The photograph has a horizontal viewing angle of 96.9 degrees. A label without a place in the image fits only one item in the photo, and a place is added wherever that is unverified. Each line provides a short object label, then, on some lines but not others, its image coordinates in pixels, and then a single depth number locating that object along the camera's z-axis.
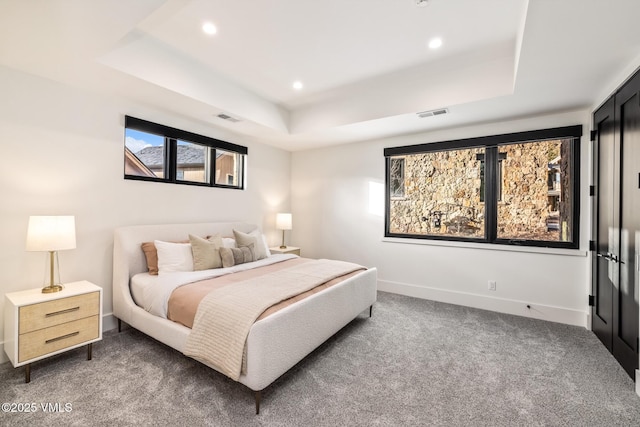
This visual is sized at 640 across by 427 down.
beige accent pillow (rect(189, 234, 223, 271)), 3.01
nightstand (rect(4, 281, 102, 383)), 2.04
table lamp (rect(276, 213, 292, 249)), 4.85
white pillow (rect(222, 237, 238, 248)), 3.51
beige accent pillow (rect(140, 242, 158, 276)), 2.93
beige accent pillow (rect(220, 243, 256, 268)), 3.18
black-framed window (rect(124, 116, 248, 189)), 3.22
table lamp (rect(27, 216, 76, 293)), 2.21
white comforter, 2.42
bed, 1.78
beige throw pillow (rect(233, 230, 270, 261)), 3.53
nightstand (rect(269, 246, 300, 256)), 4.58
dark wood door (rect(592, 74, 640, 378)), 2.17
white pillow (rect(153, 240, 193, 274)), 2.88
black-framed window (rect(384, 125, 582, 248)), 3.32
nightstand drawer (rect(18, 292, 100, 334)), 2.07
